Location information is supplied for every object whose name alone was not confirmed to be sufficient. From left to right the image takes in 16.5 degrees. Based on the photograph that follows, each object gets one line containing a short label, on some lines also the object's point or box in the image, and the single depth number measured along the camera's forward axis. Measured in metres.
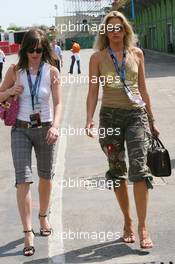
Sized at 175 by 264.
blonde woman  5.00
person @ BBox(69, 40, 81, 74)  30.91
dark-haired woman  5.06
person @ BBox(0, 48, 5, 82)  27.71
